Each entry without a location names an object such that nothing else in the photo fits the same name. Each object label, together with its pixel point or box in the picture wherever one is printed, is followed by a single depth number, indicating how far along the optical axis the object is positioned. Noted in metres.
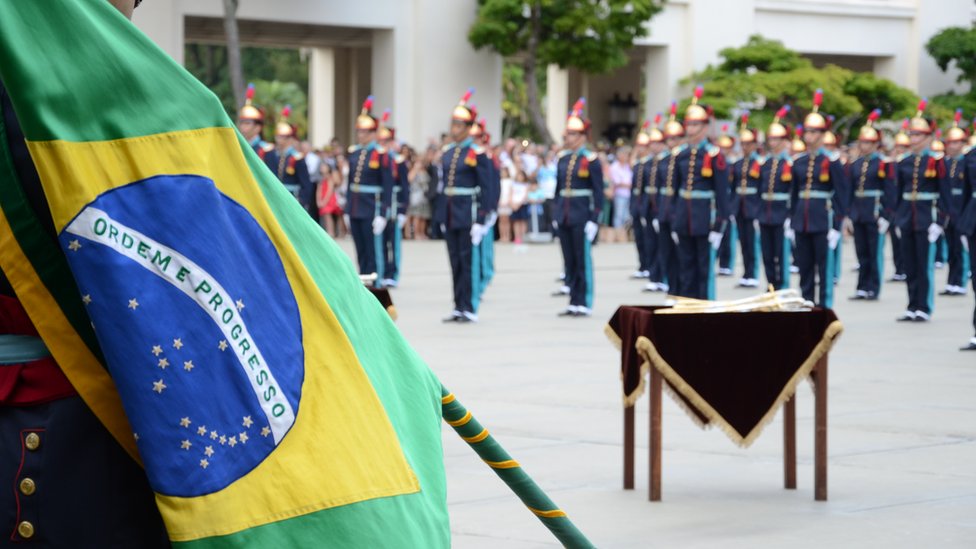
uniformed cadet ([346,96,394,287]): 17.58
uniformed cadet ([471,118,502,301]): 14.95
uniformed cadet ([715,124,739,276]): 20.62
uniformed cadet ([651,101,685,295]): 16.33
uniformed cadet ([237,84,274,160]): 17.67
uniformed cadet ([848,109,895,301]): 17.62
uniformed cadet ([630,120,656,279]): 18.88
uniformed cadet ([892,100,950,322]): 15.52
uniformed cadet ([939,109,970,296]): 15.51
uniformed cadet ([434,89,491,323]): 14.77
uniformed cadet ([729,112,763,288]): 18.97
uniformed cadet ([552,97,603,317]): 15.59
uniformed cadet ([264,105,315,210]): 17.80
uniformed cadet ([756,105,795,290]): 17.20
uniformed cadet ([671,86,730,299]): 15.62
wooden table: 6.29
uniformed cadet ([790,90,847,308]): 16.03
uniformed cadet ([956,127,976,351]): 13.07
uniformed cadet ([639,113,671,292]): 18.05
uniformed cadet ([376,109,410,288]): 17.92
